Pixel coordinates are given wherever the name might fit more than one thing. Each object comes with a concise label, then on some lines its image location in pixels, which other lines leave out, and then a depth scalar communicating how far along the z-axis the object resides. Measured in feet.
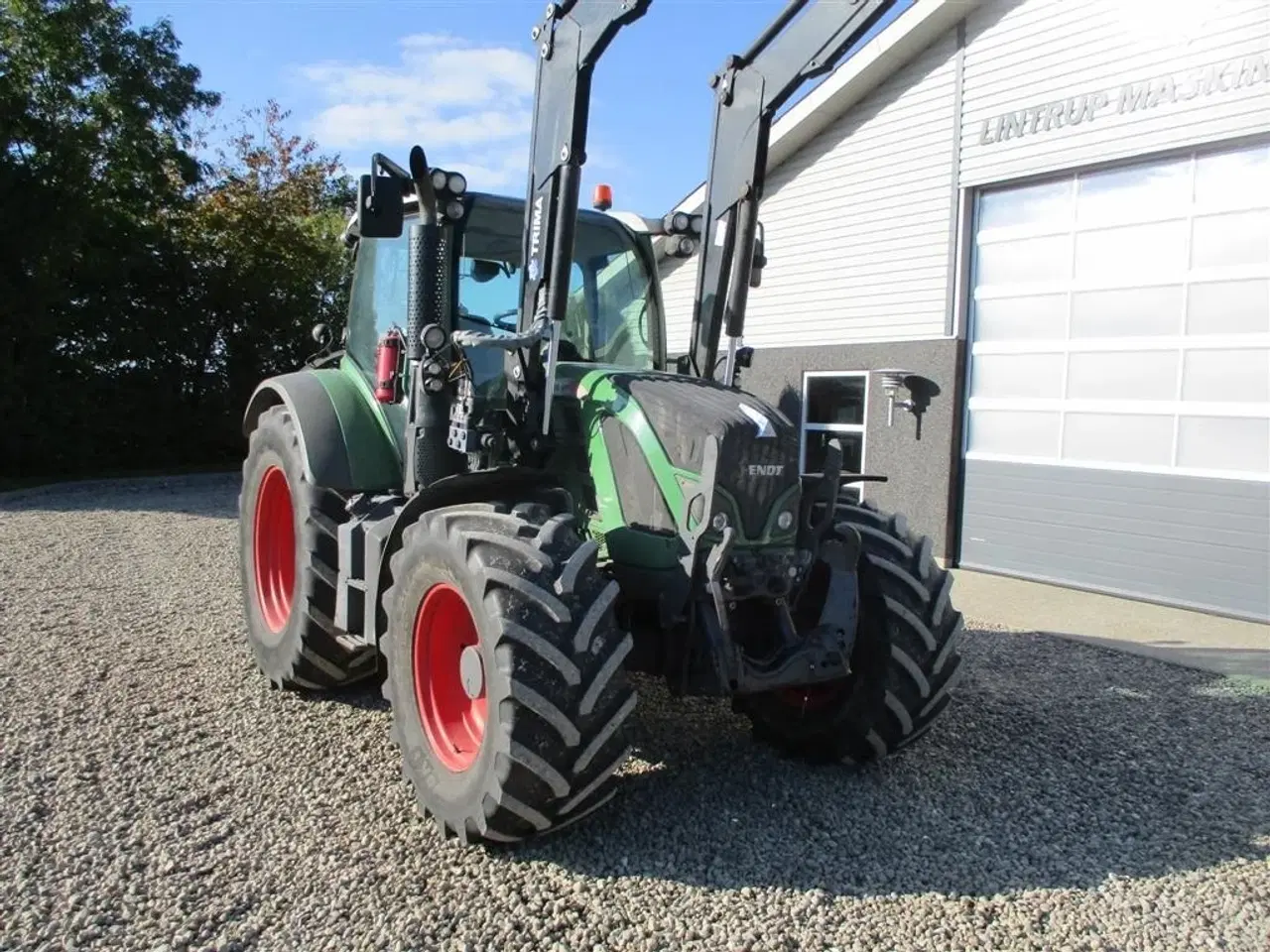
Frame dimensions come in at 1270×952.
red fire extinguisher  14.75
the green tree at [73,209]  48.14
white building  26.48
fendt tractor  10.97
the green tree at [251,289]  59.82
